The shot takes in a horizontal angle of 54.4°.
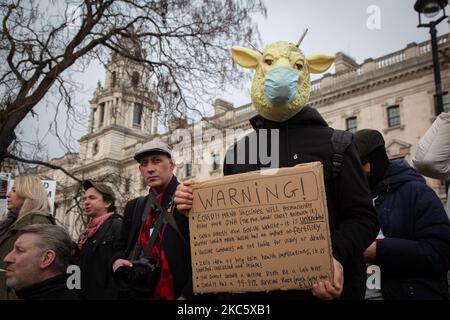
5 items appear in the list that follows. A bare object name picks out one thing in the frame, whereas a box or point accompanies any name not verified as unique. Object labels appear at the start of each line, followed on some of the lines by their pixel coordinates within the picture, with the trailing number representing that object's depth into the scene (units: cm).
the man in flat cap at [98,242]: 400
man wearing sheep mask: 201
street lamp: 794
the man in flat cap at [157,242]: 281
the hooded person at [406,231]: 261
